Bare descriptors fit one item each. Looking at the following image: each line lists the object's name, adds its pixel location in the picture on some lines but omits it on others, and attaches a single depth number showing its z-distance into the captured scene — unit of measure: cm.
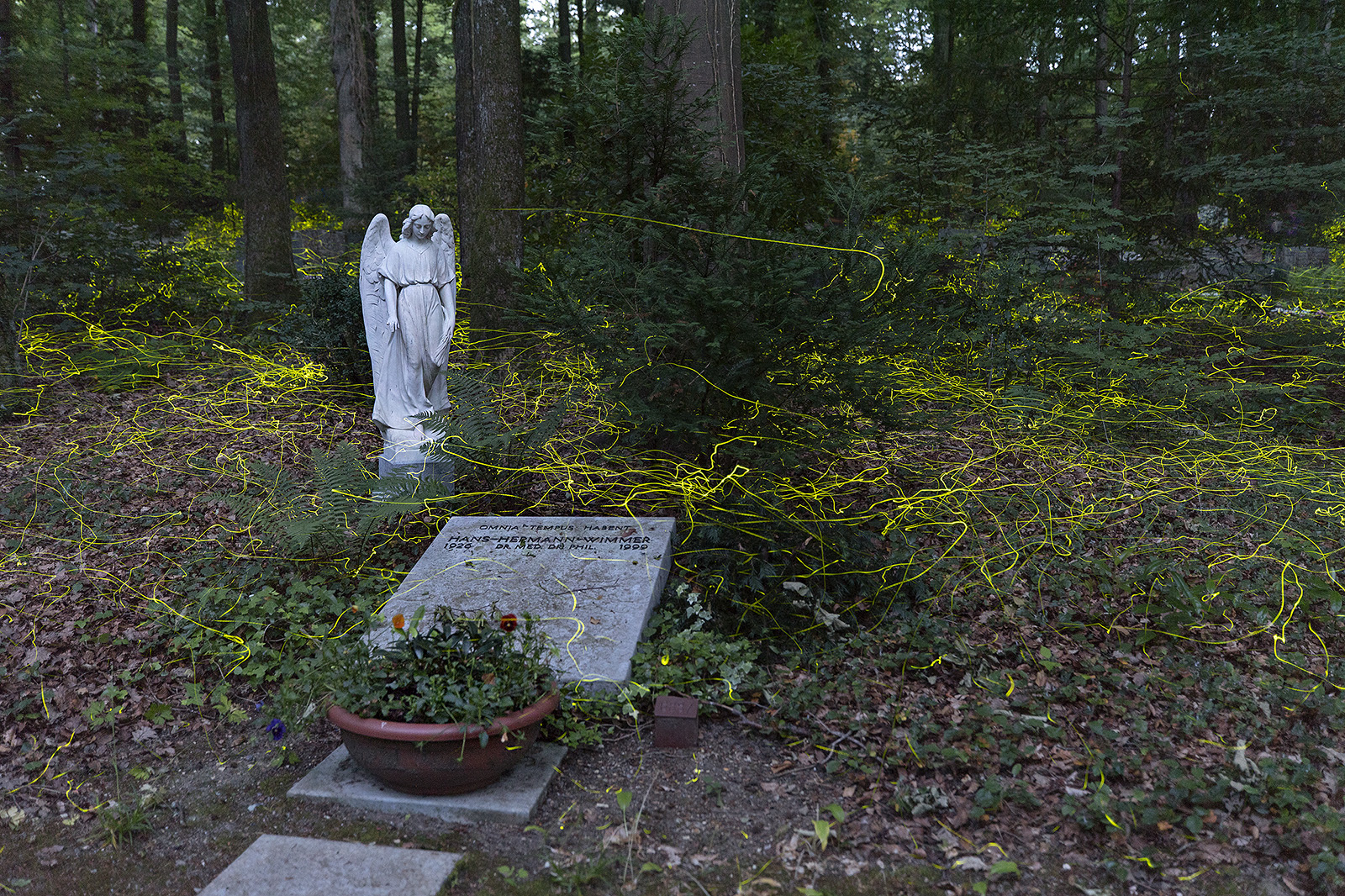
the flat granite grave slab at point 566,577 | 401
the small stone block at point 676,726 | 352
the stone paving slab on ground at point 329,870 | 267
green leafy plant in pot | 306
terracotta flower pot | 304
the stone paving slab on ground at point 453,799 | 307
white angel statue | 584
